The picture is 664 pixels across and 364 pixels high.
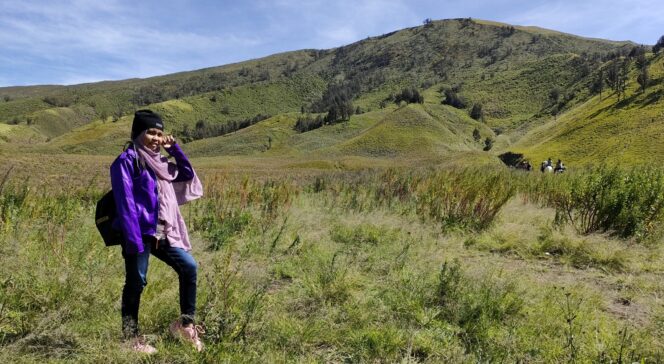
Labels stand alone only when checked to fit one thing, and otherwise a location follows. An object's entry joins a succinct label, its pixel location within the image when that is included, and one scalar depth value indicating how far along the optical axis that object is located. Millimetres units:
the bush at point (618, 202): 6984
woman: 2812
